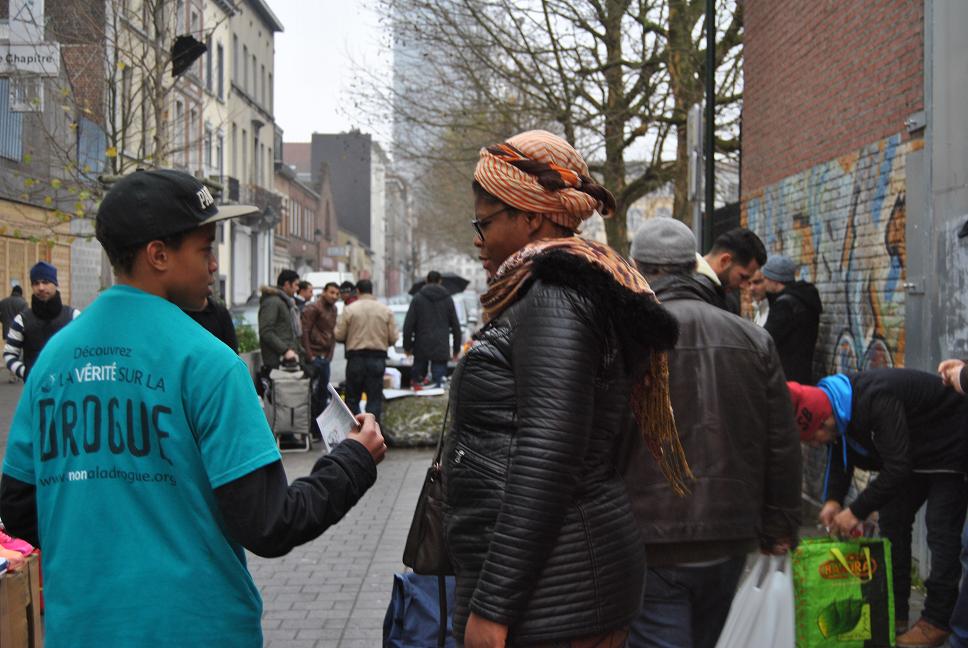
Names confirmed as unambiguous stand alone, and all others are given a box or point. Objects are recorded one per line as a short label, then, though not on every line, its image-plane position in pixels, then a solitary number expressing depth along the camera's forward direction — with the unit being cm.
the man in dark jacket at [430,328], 1448
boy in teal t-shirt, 221
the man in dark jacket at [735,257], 569
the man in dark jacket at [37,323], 892
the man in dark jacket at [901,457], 470
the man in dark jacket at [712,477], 343
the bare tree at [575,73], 1670
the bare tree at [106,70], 1428
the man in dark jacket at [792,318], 803
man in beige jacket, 1267
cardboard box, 419
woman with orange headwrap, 230
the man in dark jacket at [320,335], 1335
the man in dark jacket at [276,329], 1269
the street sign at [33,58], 950
